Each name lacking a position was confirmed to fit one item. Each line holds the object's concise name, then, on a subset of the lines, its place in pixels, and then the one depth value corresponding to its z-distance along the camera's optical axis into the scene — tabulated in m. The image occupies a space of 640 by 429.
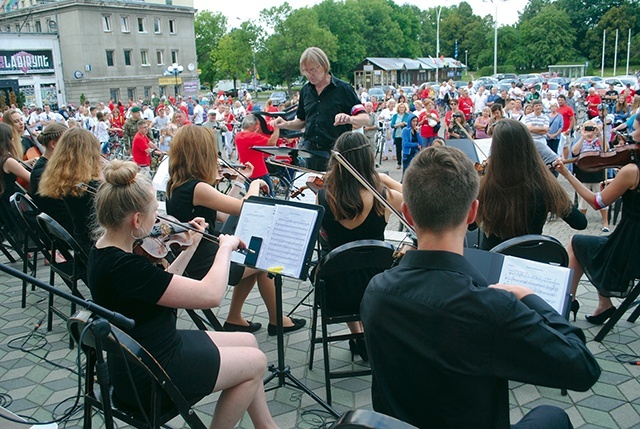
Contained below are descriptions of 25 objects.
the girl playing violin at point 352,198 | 3.55
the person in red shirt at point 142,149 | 10.62
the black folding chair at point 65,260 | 3.67
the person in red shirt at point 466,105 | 16.98
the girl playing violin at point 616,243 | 3.79
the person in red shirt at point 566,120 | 11.41
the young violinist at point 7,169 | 5.62
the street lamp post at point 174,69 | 35.28
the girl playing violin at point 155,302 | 2.38
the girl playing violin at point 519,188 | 3.39
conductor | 5.21
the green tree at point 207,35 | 72.12
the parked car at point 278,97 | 39.96
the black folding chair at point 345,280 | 3.14
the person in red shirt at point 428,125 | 11.88
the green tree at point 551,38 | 72.12
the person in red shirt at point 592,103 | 16.28
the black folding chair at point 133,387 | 1.95
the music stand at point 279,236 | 2.92
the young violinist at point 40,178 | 4.73
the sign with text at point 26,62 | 40.31
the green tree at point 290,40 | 56.19
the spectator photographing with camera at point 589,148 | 7.57
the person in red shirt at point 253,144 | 8.27
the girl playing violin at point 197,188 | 3.87
